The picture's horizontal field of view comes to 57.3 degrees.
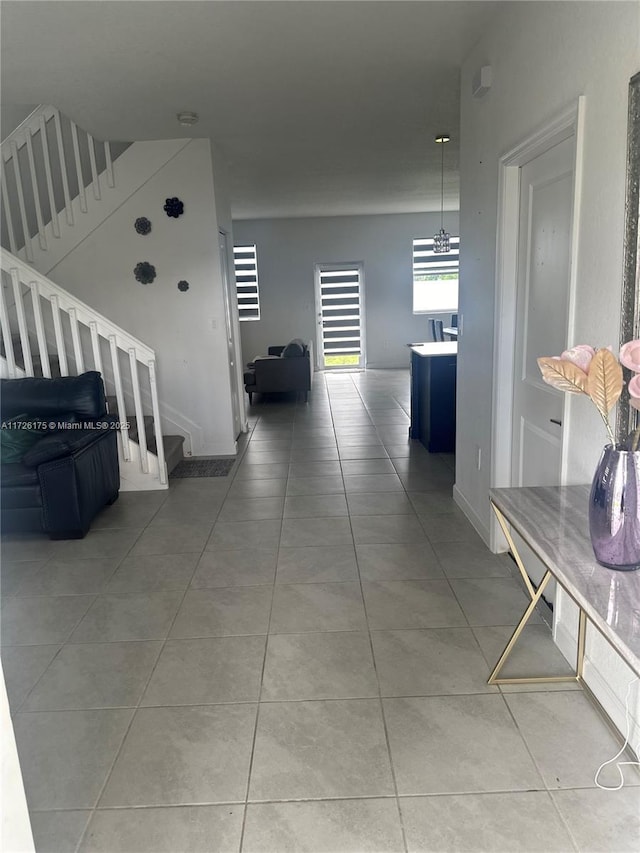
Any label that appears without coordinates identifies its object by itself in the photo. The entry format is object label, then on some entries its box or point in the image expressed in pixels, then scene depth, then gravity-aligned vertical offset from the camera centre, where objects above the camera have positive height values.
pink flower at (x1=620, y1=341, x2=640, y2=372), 1.43 -0.14
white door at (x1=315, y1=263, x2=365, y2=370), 10.95 -0.06
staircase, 4.31 +0.65
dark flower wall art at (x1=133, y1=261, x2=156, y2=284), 5.27 +0.42
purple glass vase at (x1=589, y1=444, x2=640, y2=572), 1.50 -0.53
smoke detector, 4.34 +1.47
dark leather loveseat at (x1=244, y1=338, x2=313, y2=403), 8.17 -0.80
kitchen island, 5.21 -0.79
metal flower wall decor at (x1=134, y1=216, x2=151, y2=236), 5.18 +0.83
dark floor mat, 5.02 -1.30
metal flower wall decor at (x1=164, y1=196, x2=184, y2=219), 5.12 +0.96
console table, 1.31 -0.68
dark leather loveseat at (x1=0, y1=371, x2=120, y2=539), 3.54 -0.84
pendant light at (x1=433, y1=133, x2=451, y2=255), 7.85 +0.85
